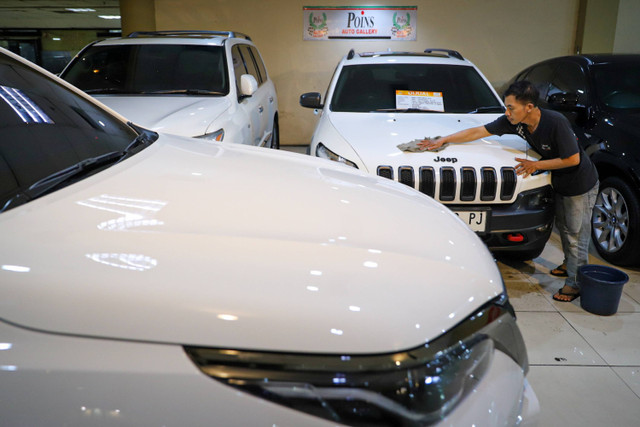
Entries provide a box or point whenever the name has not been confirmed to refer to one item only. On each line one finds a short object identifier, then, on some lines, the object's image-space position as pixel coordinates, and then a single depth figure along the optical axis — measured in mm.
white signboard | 8266
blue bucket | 3189
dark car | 3814
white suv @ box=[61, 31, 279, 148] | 4262
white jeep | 3314
